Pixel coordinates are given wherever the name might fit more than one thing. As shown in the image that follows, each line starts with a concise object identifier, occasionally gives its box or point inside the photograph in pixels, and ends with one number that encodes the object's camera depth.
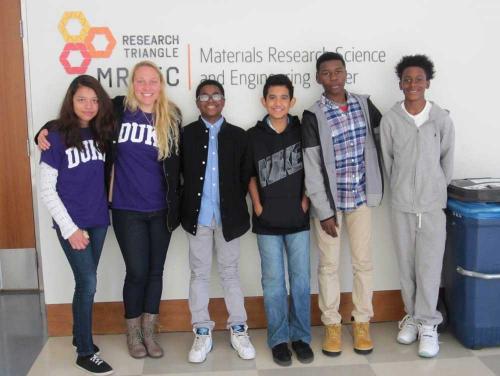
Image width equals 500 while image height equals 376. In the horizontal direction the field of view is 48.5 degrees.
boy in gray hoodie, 3.00
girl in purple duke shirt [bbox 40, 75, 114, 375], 2.72
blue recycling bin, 2.98
